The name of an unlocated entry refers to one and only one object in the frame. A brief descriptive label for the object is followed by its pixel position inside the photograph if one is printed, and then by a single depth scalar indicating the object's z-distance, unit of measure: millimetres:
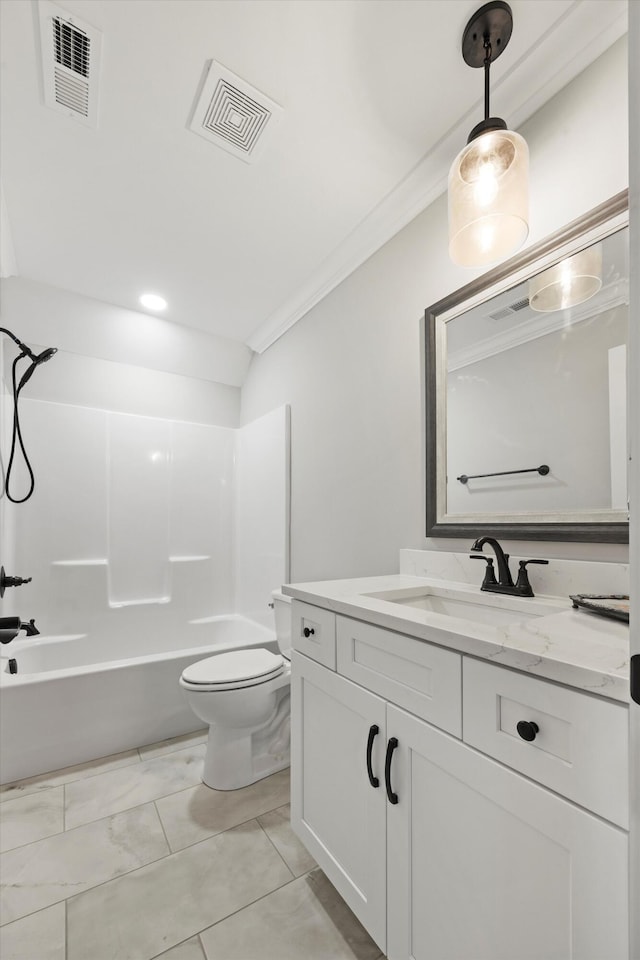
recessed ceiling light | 2657
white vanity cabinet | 655
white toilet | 1870
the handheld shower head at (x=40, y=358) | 2139
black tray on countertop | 909
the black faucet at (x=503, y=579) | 1280
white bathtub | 1955
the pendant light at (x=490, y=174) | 1210
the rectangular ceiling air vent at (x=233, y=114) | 1375
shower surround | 2621
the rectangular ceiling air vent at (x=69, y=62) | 1211
